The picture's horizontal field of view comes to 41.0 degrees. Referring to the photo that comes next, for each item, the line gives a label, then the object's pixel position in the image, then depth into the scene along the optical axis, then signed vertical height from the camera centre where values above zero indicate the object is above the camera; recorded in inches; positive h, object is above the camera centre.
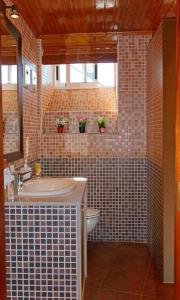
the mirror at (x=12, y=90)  77.6 +16.5
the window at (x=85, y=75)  115.3 +30.6
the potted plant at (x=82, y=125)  111.4 +6.1
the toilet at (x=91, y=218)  92.0 -31.1
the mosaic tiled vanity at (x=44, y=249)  60.7 -28.5
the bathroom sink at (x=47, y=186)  65.7 -15.0
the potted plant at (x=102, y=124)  110.5 +6.6
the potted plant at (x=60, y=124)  111.9 +6.7
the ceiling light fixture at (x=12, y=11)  71.3 +38.4
